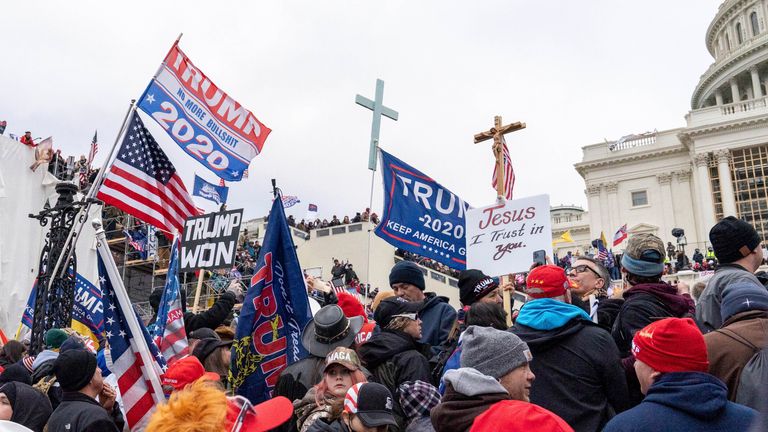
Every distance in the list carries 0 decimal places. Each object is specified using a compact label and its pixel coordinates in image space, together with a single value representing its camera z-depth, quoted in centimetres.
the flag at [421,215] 779
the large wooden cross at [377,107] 1367
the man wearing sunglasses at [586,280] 441
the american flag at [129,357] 413
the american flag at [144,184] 756
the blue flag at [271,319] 453
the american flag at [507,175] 831
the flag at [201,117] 905
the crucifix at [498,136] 745
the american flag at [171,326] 555
